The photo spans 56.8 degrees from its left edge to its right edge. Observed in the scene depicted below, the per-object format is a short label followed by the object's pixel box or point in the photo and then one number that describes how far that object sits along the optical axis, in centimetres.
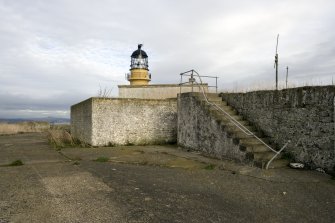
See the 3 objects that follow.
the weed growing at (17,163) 880
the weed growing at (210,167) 800
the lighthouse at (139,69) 2602
